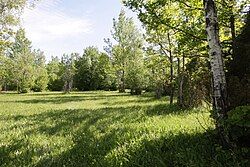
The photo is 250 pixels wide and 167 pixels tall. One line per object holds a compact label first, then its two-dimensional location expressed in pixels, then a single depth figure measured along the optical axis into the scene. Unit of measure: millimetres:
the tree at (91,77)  53731
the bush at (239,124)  3894
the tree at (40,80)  49888
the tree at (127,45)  37378
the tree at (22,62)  44498
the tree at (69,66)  51848
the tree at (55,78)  63528
